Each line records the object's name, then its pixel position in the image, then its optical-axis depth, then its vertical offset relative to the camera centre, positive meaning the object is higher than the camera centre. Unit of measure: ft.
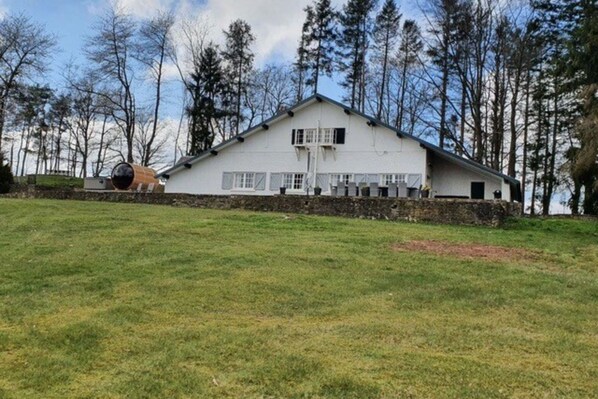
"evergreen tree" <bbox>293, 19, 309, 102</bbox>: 114.62 +33.05
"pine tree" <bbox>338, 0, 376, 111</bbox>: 111.86 +37.37
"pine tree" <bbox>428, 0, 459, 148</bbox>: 95.45 +32.69
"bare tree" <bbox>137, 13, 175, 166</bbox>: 118.32 +37.21
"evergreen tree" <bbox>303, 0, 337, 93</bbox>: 114.11 +39.02
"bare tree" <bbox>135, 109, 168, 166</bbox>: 139.54 +14.84
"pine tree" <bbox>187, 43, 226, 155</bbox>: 124.77 +27.29
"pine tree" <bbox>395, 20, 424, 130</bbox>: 107.96 +35.22
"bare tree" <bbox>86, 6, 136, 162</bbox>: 114.01 +30.49
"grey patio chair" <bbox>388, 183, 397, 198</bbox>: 72.59 +2.67
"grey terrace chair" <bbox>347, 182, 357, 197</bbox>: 76.93 +2.82
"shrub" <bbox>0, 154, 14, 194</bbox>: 92.32 +2.08
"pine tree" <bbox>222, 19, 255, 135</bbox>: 124.67 +35.84
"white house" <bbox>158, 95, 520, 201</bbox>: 77.97 +7.25
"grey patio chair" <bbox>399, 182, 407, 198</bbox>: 71.46 +2.70
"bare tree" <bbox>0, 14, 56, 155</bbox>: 107.34 +30.47
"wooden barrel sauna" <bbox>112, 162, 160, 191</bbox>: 102.91 +3.78
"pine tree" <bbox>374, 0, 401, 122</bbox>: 111.65 +40.63
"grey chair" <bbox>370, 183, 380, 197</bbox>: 73.41 +2.70
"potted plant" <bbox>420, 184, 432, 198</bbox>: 70.33 +2.55
